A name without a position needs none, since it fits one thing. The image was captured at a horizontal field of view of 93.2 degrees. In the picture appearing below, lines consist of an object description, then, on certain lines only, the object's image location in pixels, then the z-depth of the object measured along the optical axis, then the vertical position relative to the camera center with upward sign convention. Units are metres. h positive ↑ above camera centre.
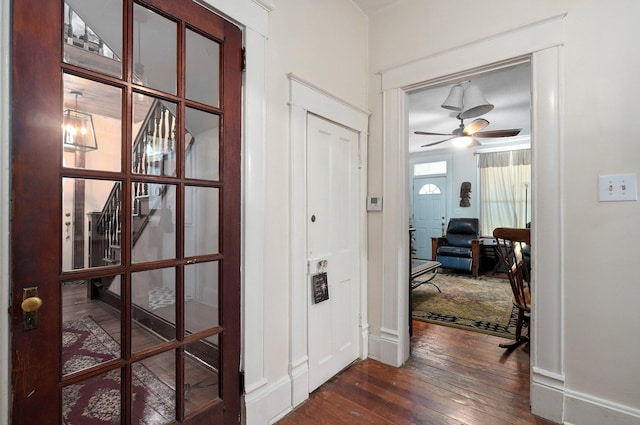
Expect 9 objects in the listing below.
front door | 7.27 +0.08
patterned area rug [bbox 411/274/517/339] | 3.27 -1.19
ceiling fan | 3.93 +1.12
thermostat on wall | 2.52 +0.09
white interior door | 2.07 -0.22
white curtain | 6.13 +0.51
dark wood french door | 1.00 +0.00
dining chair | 2.56 -0.50
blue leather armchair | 5.67 -0.66
